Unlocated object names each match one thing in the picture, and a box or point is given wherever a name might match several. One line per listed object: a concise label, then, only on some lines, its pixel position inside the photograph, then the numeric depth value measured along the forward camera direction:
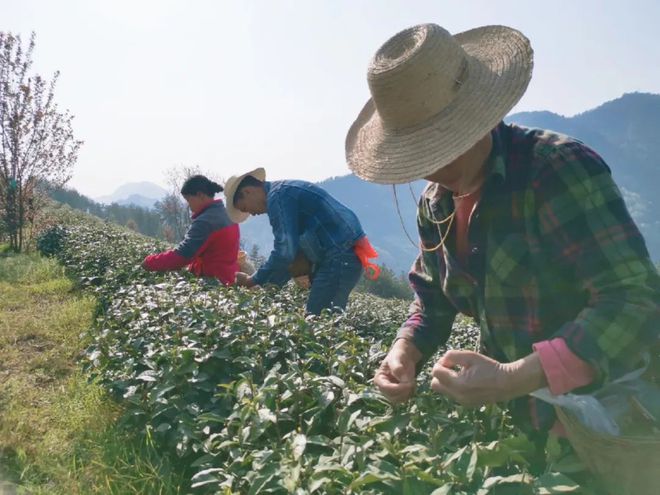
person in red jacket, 4.63
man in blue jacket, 3.80
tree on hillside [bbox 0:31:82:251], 11.00
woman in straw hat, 1.21
